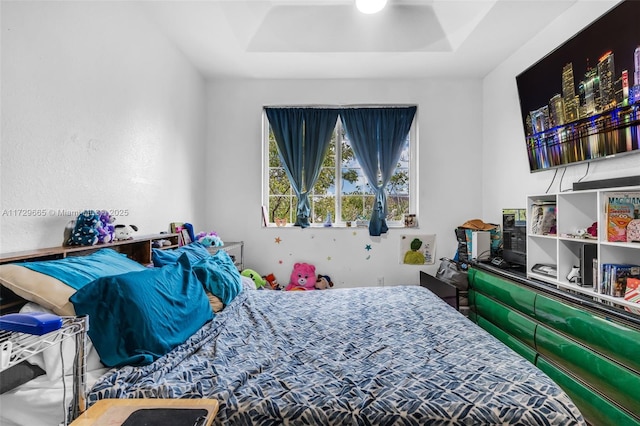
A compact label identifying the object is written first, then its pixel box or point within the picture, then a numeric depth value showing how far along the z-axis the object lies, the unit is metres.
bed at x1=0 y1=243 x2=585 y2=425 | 1.08
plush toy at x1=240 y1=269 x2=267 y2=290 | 3.39
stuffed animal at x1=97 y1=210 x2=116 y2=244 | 1.81
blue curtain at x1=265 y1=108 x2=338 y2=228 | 3.78
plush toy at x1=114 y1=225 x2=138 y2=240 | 1.98
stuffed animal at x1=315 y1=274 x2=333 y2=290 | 3.63
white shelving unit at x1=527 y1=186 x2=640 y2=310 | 1.94
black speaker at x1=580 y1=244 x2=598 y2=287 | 2.08
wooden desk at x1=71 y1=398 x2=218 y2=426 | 0.90
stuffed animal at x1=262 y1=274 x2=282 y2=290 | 3.68
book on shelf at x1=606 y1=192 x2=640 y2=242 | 1.88
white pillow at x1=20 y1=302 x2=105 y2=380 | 1.15
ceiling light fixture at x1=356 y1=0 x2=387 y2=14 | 2.52
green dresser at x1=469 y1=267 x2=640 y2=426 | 1.58
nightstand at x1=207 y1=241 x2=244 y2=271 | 3.42
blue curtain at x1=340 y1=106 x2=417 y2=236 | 3.77
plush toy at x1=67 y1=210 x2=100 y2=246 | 1.72
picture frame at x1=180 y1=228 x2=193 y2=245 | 2.92
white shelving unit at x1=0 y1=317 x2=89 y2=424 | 0.87
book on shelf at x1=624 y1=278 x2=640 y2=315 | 1.75
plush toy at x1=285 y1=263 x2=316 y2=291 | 3.64
